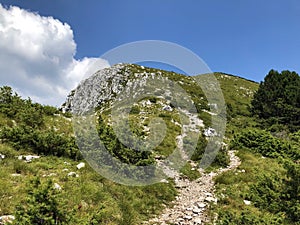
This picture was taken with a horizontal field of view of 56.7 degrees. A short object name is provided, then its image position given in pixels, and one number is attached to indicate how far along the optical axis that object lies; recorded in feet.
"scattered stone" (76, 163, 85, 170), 32.95
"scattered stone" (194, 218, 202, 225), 27.13
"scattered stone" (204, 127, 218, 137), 71.51
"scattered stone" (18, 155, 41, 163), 32.27
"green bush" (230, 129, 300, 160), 57.06
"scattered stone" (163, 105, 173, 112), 90.58
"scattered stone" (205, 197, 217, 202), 32.42
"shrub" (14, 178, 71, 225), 14.56
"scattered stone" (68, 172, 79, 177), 30.09
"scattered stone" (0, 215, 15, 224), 18.95
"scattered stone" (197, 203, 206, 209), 30.78
